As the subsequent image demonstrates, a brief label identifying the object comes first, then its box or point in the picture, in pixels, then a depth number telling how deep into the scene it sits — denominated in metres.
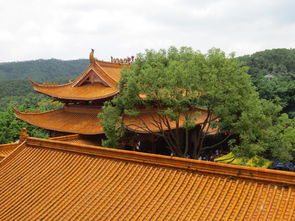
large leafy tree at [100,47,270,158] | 11.85
